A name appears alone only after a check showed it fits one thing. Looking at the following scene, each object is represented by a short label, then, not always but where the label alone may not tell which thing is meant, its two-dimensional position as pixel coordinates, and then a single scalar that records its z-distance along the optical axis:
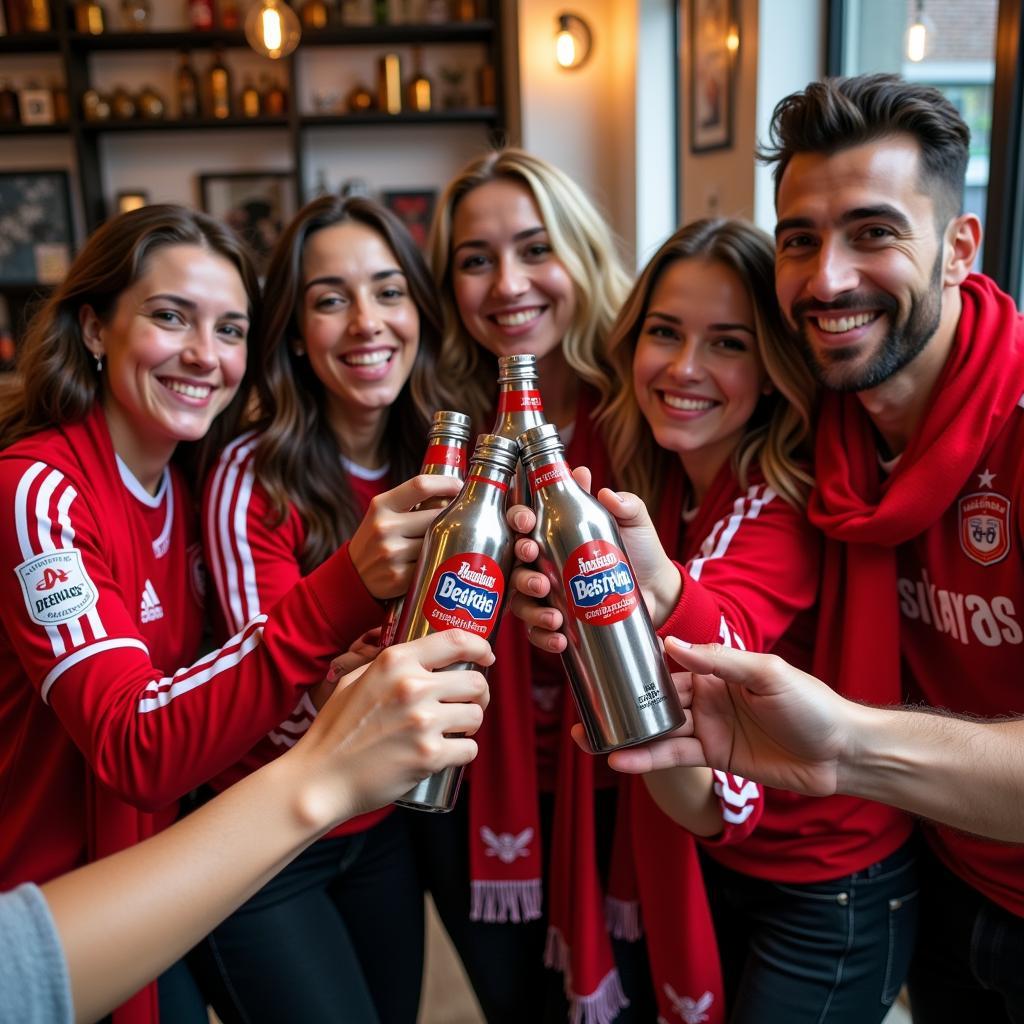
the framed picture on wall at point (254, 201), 4.86
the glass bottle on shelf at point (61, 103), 4.66
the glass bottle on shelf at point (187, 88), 4.62
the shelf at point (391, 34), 4.55
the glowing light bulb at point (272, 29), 3.43
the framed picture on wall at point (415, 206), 4.95
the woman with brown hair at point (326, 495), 1.39
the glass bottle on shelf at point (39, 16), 4.49
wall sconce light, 4.20
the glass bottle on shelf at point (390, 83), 4.62
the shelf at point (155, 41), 4.52
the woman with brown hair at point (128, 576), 1.15
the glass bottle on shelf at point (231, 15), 4.55
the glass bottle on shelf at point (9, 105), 4.63
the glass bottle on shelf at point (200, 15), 4.55
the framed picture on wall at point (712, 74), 3.34
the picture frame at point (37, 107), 4.66
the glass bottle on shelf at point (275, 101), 4.66
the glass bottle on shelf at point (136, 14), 4.59
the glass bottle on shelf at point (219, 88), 4.59
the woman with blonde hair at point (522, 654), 1.55
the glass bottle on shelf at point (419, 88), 4.67
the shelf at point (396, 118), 4.64
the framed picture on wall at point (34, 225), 4.80
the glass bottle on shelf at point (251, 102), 4.62
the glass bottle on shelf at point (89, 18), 4.52
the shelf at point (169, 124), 4.59
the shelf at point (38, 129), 4.61
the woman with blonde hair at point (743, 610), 1.28
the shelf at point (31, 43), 4.48
